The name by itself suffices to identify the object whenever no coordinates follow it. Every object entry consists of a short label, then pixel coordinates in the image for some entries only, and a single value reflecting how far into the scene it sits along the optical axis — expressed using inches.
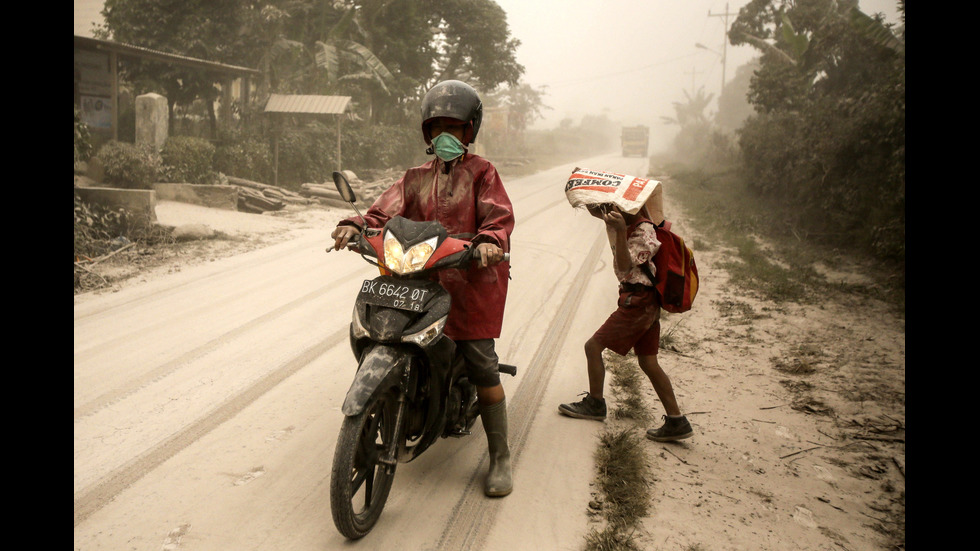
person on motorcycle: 122.3
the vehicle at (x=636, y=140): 1636.3
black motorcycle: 101.8
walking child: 140.5
